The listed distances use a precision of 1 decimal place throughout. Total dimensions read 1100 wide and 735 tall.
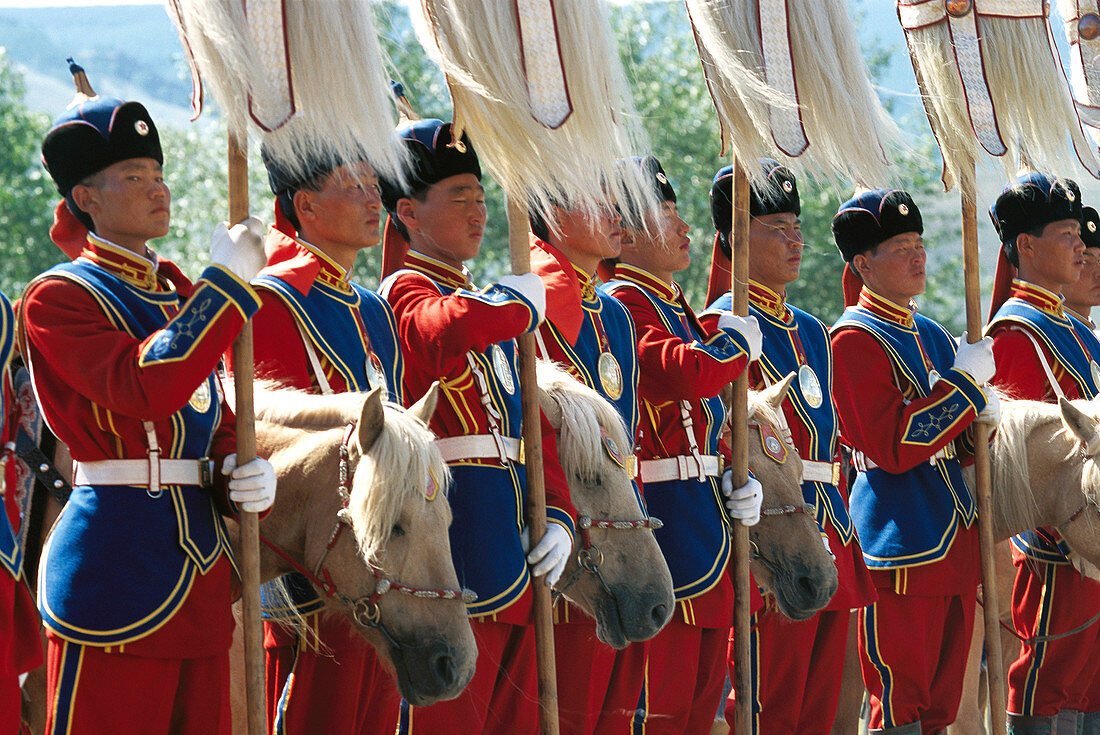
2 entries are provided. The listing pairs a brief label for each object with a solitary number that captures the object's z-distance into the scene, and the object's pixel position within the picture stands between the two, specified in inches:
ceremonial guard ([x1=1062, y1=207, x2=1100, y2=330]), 517.7
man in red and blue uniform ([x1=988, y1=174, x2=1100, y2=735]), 455.8
